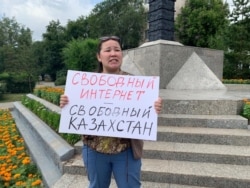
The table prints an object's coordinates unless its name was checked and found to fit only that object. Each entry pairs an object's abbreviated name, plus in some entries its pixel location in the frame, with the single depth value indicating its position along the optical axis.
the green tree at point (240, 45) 12.67
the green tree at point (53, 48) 25.51
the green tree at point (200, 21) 20.91
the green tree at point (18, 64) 15.77
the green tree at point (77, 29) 26.58
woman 1.29
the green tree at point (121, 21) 24.02
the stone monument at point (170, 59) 5.51
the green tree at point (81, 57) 7.73
